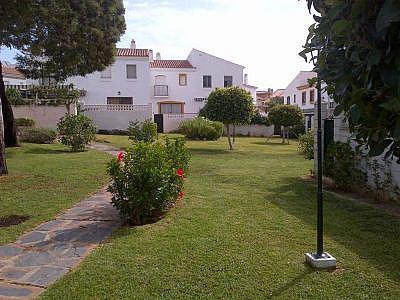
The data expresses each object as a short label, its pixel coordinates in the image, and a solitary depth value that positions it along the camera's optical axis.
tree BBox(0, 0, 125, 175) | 10.93
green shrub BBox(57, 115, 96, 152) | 17.50
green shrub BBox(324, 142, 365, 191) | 9.14
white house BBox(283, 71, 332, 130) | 45.63
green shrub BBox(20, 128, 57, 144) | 20.12
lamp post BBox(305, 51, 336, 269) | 4.41
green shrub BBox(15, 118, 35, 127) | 23.48
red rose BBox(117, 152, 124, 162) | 6.77
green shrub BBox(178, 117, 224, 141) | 29.41
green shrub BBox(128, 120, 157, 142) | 19.97
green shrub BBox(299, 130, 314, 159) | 13.01
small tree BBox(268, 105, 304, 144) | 31.08
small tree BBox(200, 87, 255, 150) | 21.58
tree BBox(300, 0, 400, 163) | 1.45
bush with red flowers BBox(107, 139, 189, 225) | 6.21
